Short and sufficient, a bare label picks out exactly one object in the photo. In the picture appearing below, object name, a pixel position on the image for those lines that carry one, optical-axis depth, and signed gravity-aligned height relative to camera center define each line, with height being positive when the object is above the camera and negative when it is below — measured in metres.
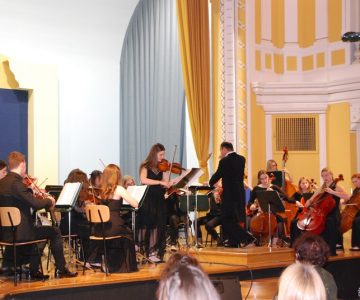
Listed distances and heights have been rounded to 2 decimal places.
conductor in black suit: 8.62 -0.41
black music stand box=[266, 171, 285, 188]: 10.25 -0.36
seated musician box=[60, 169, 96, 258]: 8.12 -0.73
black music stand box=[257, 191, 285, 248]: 8.73 -0.62
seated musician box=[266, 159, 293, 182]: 10.83 -0.20
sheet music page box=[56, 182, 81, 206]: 7.14 -0.40
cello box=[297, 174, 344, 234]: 8.77 -0.76
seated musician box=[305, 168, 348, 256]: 8.85 -0.73
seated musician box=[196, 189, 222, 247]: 9.94 -0.93
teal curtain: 12.47 +1.32
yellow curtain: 11.78 +1.44
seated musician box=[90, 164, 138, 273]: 7.48 -0.80
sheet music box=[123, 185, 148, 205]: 7.63 -0.41
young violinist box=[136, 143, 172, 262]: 8.20 -0.66
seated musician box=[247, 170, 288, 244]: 9.66 -0.56
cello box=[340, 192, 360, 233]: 9.36 -0.85
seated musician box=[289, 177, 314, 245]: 9.28 -0.61
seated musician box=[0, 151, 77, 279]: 6.73 -0.46
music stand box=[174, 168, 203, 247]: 7.86 -0.26
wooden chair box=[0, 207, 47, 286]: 6.58 -0.61
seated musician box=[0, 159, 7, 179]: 7.13 -0.13
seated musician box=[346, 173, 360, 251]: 9.23 -1.00
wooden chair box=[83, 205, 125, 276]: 7.28 -0.65
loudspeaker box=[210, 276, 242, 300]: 5.39 -1.07
